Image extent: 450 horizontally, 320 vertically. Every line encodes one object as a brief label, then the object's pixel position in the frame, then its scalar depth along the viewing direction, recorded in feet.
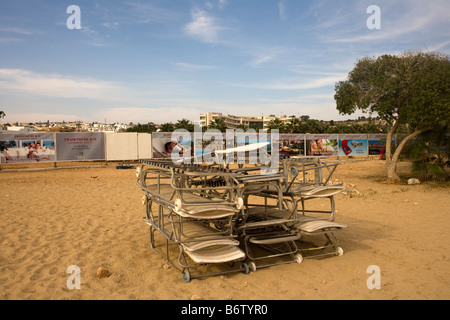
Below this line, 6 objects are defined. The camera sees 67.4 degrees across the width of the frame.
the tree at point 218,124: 170.01
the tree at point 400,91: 38.78
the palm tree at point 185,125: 157.28
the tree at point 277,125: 176.11
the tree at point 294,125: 174.29
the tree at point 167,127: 170.40
